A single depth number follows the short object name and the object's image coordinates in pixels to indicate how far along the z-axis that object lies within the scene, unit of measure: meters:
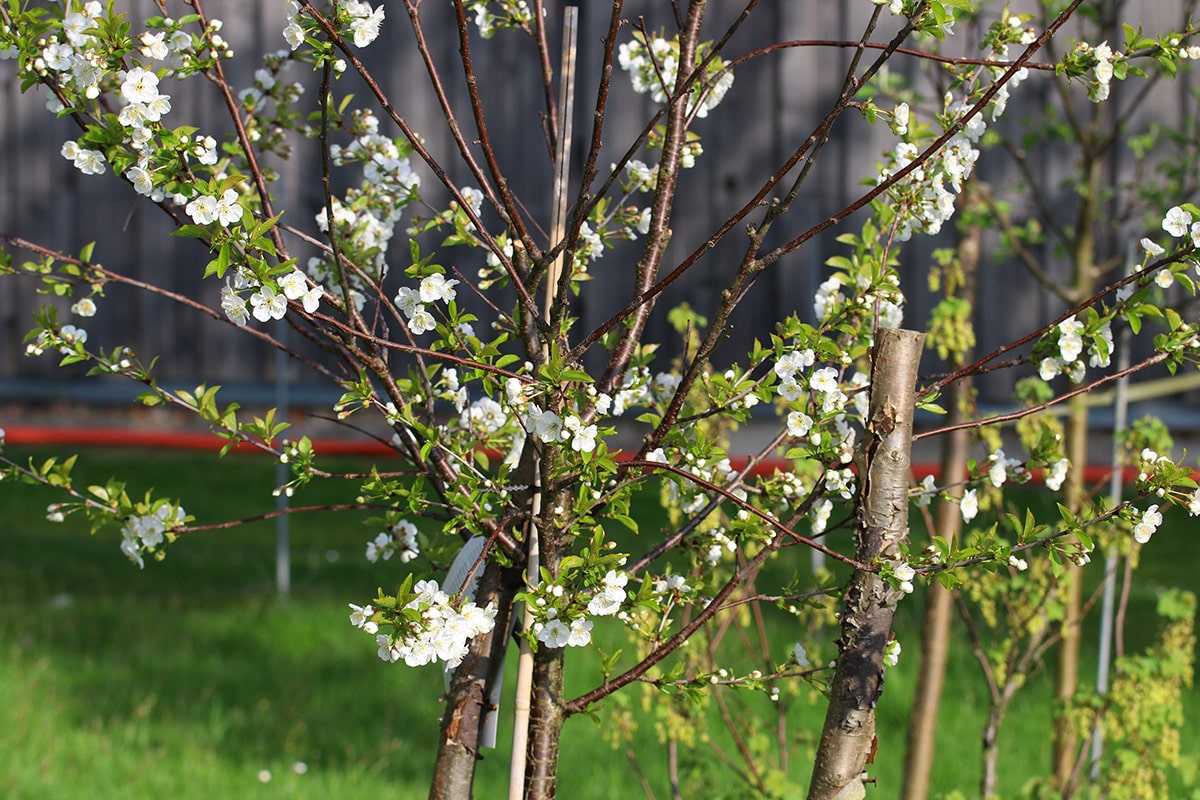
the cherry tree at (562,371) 2.76
